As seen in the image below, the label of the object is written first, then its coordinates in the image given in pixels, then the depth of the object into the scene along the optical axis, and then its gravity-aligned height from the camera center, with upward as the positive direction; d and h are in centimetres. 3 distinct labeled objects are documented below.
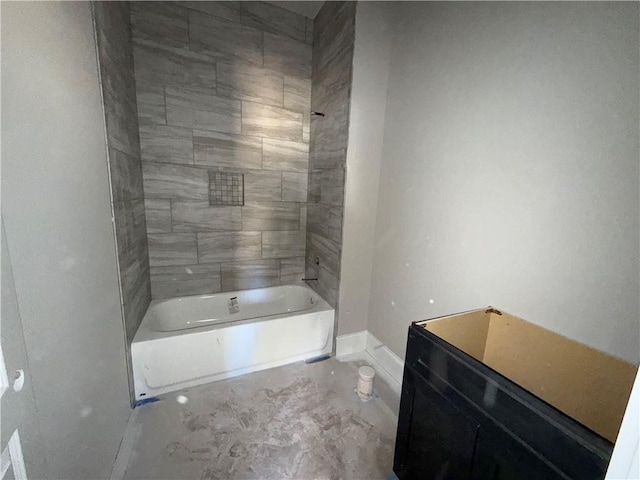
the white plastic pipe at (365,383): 170 -124
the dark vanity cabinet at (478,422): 63 -66
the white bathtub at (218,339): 164 -111
